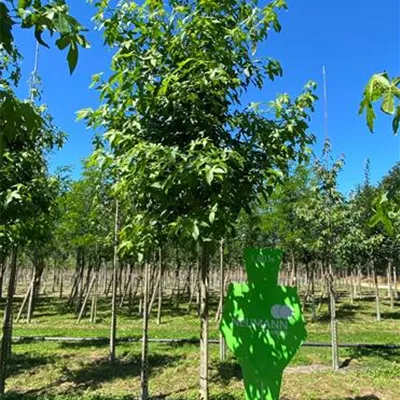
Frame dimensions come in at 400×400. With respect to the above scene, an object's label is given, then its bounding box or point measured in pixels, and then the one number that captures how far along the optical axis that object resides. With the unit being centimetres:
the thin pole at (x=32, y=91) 777
